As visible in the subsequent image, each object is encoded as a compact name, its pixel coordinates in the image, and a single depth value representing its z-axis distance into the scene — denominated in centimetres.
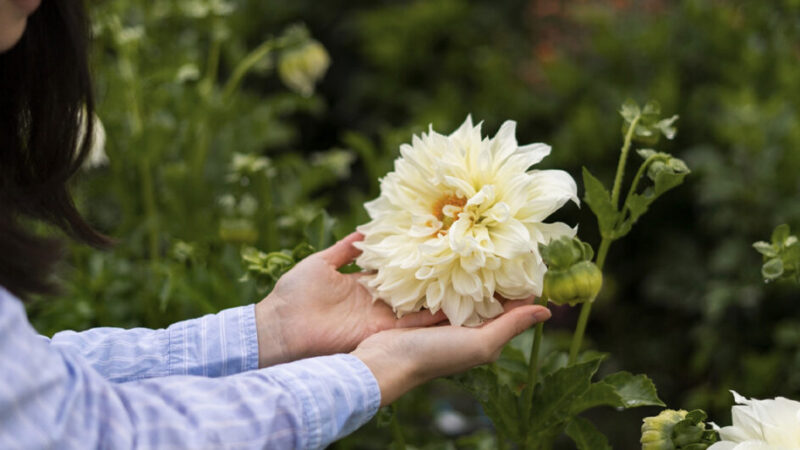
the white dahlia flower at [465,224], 100
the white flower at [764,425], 89
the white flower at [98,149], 171
